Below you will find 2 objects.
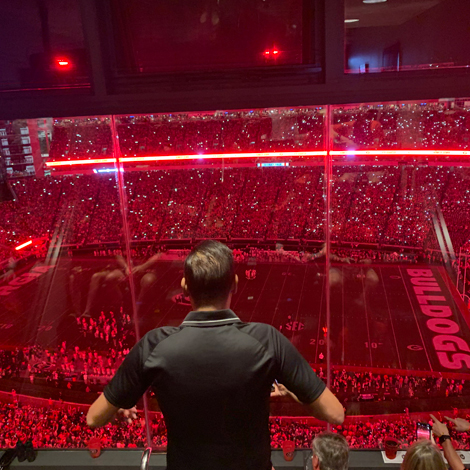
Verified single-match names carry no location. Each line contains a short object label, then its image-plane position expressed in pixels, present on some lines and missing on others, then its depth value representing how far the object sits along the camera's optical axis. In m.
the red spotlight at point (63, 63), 1.88
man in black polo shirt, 0.84
